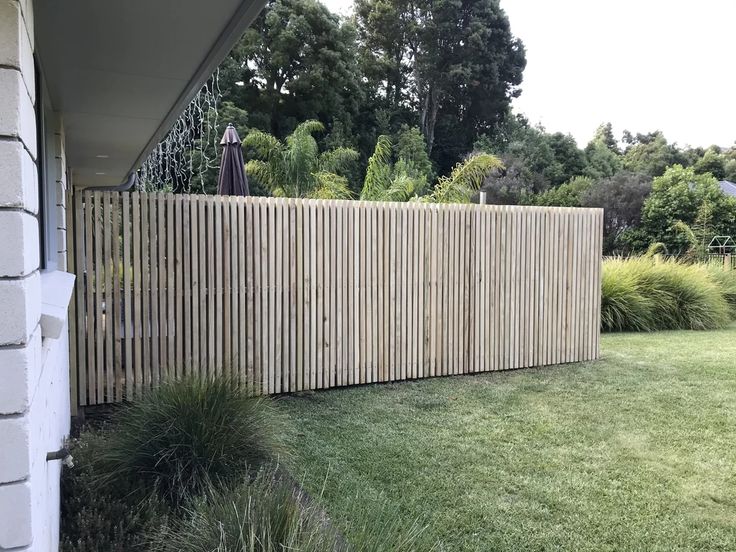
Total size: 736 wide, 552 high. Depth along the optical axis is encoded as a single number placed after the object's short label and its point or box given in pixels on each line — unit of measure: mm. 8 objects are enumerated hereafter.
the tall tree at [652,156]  34500
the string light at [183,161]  12016
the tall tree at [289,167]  14664
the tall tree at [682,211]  19094
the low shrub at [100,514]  2756
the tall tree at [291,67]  22953
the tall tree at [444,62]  29578
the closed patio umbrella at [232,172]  7816
